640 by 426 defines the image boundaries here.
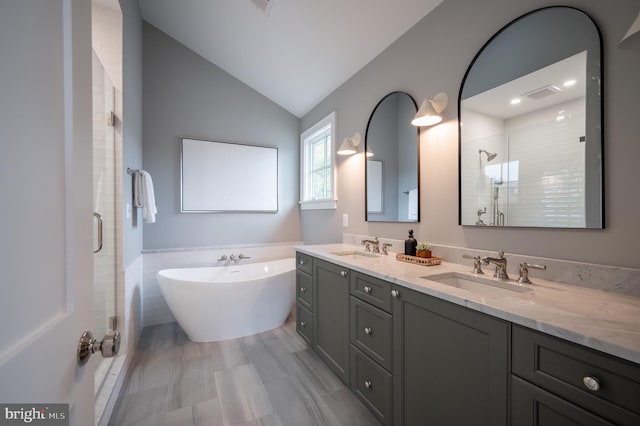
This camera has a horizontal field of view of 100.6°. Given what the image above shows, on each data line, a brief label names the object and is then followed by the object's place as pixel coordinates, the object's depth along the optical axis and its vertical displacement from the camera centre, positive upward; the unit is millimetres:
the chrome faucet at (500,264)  1306 -260
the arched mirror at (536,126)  1142 +427
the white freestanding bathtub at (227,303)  2404 -882
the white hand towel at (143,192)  2381 +174
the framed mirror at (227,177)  3141 +435
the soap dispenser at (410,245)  1850 -237
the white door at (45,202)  377 +17
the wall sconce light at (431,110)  1723 +661
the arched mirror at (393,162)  2010 +415
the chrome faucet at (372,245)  2229 -291
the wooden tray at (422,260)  1653 -310
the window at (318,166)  3043 +588
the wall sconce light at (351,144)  2594 +661
